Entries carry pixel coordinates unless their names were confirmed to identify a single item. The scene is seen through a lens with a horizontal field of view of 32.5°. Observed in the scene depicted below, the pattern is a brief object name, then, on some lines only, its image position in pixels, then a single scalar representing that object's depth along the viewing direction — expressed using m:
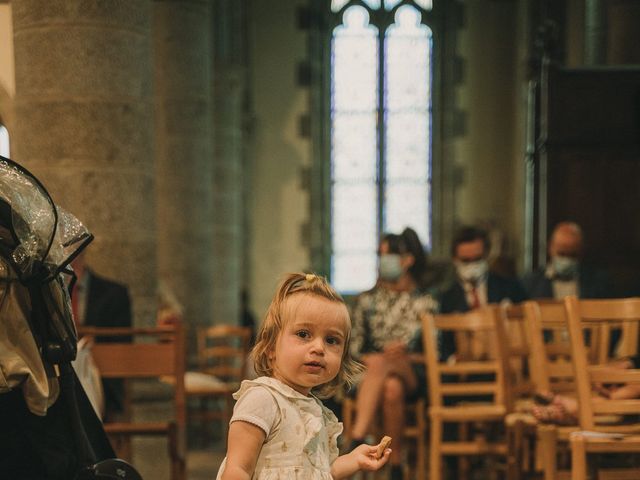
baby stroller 2.84
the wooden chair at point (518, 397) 5.04
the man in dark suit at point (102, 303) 5.38
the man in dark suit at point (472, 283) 6.57
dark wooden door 9.17
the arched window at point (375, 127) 17.48
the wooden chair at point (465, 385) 5.38
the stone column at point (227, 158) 14.07
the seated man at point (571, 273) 6.86
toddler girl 2.51
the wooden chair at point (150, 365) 4.82
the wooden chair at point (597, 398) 3.71
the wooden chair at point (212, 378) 8.16
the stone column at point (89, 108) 5.62
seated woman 6.06
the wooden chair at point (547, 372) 3.95
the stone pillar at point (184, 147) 10.09
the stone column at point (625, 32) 10.67
